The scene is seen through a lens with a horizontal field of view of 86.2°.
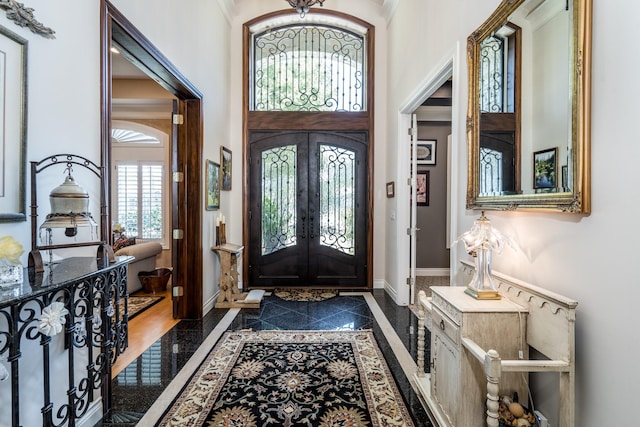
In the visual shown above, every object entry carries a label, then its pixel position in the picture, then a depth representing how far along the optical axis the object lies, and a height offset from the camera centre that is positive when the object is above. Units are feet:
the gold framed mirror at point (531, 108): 4.67 +1.75
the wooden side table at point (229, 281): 13.86 -2.91
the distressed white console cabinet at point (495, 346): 4.65 -2.08
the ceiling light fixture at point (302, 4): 11.59 +7.05
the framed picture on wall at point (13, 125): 4.75 +1.21
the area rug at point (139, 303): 13.19 -3.93
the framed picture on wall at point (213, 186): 13.23 +0.99
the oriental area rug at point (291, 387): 6.70 -4.03
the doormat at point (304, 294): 15.35 -3.94
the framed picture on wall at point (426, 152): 20.08 +3.43
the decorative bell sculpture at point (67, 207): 5.23 +0.04
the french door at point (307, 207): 17.10 +0.15
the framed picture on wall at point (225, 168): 14.99 +1.89
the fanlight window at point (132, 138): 20.47 +4.33
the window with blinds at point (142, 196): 20.59 +0.84
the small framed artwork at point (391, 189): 14.98 +0.96
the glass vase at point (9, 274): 4.08 -0.78
